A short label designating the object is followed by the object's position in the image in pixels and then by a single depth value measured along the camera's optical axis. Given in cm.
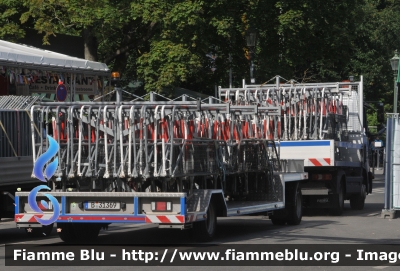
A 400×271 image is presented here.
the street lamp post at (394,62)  3750
